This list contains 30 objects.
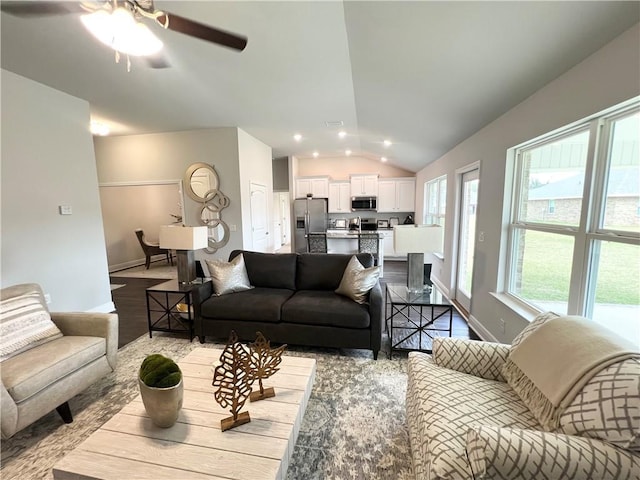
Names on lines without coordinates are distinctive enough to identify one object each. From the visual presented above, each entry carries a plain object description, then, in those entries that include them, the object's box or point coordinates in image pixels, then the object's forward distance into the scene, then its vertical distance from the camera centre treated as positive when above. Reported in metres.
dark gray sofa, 2.48 -0.92
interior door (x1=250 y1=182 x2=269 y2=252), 5.44 -0.14
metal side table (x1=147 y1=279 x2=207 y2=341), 2.86 -1.23
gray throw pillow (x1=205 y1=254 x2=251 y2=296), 2.87 -0.70
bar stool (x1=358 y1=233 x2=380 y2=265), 5.76 -0.68
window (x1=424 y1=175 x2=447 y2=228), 5.11 +0.19
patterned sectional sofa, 0.89 -0.83
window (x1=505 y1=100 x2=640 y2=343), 1.51 -0.07
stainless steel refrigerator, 7.39 -0.09
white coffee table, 1.06 -1.00
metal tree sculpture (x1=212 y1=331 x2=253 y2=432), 1.28 -0.82
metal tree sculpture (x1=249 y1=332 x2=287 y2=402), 1.37 -0.77
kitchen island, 6.04 -0.71
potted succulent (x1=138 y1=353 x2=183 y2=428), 1.20 -0.78
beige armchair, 1.53 -0.97
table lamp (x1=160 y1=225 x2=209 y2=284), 2.96 -0.35
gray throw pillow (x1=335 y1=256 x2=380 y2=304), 2.59 -0.69
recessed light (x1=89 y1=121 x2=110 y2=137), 4.25 +1.32
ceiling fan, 1.44 +1.10
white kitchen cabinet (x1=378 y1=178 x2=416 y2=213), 7.38 +0.44
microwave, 7.45 +0.20
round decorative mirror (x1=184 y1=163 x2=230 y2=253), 4.88 +0.29
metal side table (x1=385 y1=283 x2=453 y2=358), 2.51 -1.30
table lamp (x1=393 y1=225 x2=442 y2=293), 2.58 -0.27
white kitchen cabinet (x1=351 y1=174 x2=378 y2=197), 7.40 +0.69
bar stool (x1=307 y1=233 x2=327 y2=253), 6.01 -0.70
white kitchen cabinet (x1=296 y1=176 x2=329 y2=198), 7.62 +0.70
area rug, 1.49 -1.39
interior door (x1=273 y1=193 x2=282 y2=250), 9.19 -0.31
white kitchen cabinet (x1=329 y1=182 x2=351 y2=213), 7.62 +0.38
